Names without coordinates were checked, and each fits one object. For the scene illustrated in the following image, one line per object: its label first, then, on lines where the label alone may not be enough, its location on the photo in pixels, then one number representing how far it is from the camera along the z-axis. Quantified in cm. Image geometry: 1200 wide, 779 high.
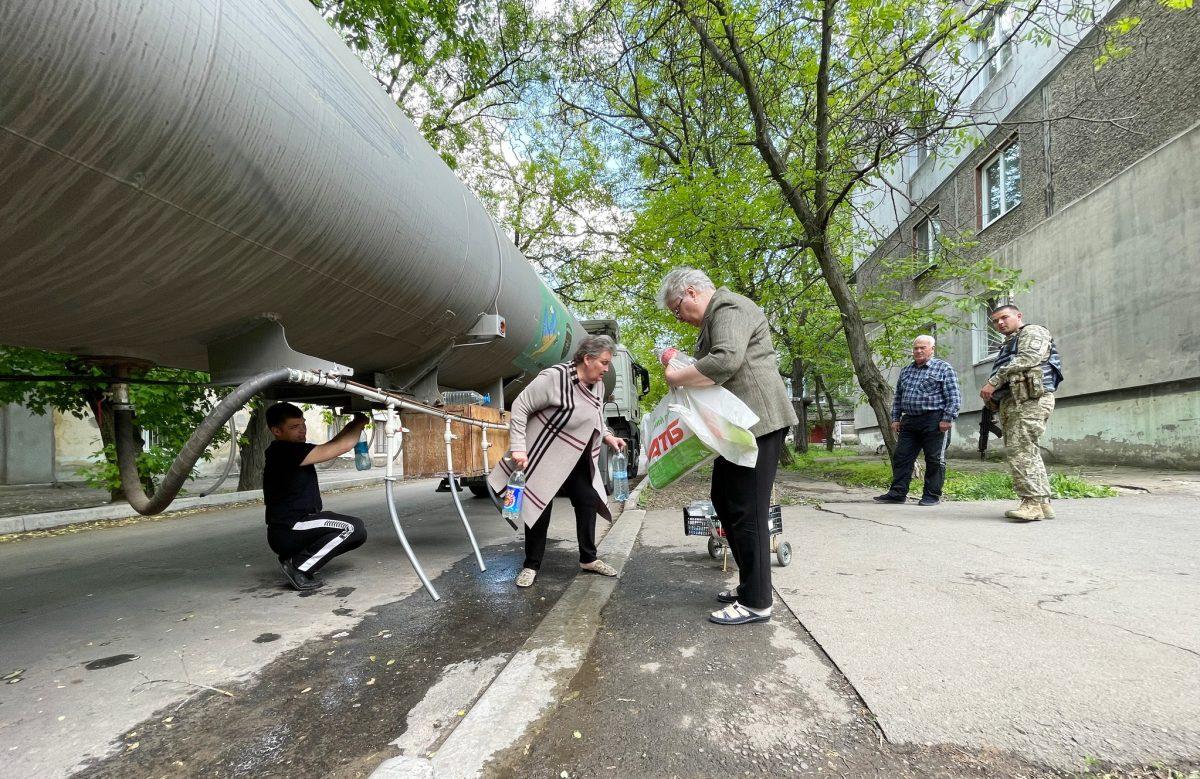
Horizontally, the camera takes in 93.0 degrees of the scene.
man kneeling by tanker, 356
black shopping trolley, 346
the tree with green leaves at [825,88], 643
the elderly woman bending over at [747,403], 253
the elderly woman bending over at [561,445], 351
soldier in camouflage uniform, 444
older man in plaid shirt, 570
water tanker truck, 138
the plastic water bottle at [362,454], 342
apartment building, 736
